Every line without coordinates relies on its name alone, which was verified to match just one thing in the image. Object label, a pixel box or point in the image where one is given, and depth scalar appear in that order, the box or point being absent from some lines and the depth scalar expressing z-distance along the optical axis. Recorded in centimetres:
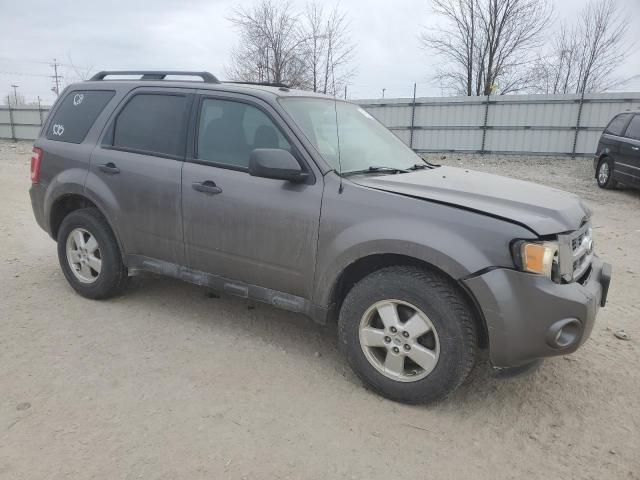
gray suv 262
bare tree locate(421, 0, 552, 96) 2220
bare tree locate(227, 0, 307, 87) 2039
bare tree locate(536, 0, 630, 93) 2533
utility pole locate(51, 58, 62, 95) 3892
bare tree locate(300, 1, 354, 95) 2119
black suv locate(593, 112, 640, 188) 1023
